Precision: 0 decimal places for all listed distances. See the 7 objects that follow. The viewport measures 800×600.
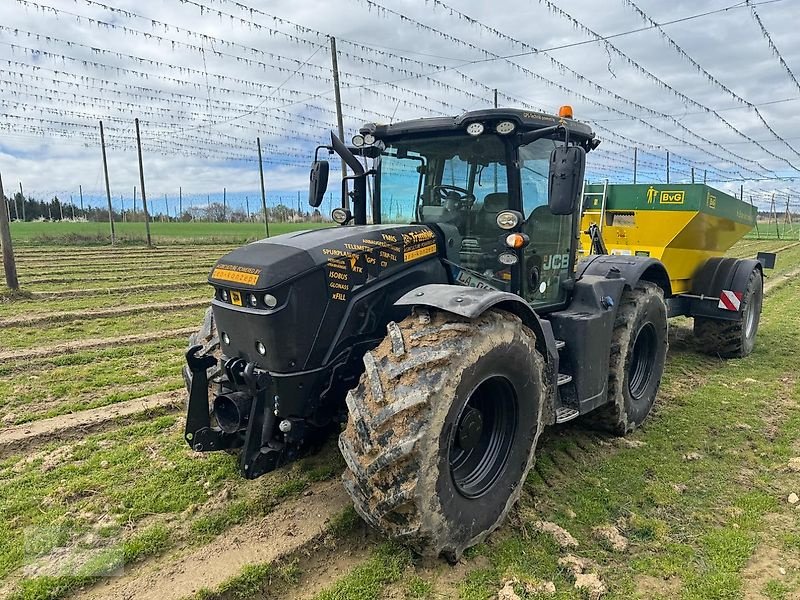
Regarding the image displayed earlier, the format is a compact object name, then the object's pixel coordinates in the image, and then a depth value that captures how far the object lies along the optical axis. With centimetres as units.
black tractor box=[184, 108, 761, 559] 310
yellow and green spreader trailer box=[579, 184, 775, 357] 753
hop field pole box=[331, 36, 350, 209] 1639
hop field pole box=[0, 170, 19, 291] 1248
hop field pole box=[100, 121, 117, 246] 2677
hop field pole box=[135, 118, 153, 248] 2653
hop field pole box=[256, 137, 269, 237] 2847
